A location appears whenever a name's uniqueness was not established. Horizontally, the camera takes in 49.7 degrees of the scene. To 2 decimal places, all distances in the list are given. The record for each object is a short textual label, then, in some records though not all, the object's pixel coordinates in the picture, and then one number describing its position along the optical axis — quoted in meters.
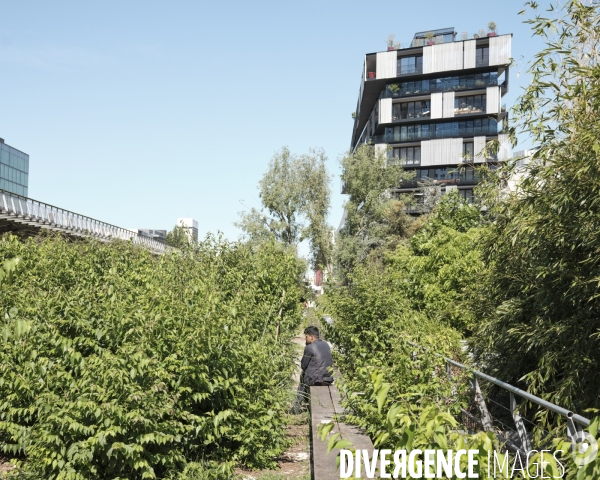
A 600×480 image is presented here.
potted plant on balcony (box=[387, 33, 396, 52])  71.05
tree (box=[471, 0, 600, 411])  6.33
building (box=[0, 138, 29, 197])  98.06
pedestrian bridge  29.84
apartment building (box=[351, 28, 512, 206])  66.62
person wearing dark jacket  10.09
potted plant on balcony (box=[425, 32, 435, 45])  69.53
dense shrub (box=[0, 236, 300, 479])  5.50
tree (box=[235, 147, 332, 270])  49.94
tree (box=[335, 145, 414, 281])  48.97
